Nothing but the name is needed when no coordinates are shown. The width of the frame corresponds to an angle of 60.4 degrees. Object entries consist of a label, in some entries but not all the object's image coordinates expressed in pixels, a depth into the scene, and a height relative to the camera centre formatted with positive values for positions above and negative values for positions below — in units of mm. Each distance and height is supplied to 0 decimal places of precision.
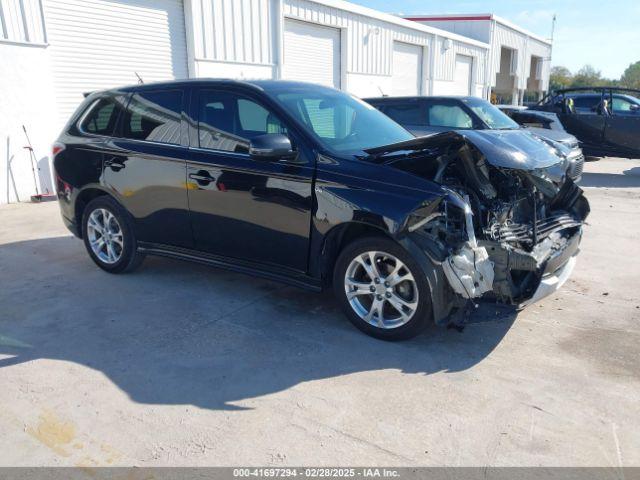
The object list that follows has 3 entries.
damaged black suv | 3811 -816
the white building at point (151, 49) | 9547 +983
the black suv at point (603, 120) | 12461 -651
